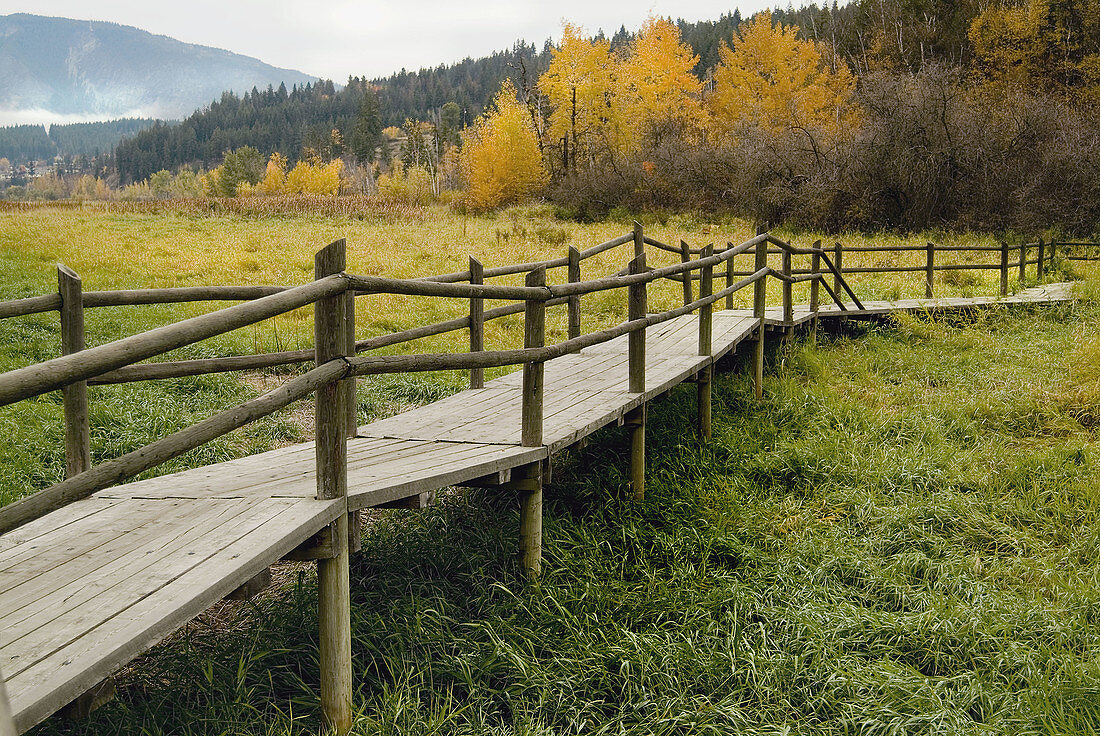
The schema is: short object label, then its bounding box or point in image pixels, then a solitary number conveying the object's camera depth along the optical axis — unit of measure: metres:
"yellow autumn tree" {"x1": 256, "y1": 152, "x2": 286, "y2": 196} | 84.12
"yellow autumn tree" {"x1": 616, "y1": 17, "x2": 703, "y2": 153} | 38.31
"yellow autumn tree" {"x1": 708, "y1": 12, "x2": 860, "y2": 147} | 35.94
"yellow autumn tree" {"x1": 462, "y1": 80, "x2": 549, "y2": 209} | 38.38
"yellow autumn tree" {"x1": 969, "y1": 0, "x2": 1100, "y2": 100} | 30.95
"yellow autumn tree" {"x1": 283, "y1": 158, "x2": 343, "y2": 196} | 75.25
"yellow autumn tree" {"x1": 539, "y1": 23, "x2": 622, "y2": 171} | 39.38
